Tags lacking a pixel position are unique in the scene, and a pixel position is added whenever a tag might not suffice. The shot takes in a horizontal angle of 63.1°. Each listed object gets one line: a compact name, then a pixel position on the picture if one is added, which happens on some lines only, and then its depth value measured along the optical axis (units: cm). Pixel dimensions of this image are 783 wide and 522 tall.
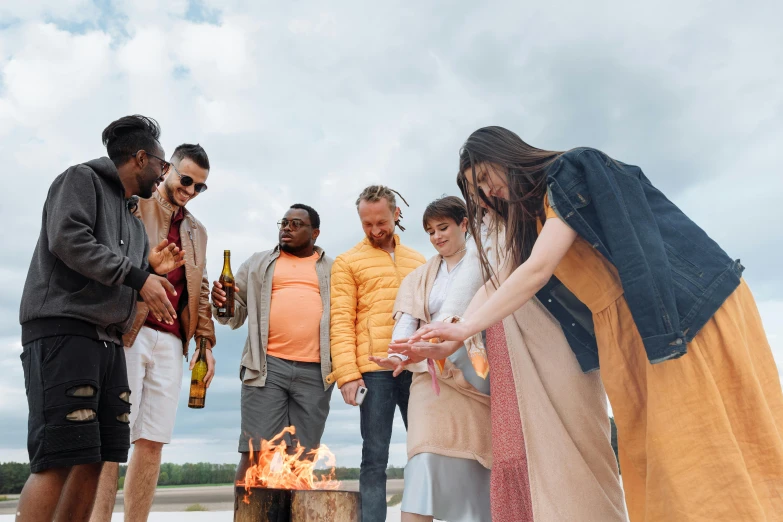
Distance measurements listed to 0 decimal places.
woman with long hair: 187
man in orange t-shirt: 432
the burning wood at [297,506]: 312
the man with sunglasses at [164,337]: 368
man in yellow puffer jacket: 376
